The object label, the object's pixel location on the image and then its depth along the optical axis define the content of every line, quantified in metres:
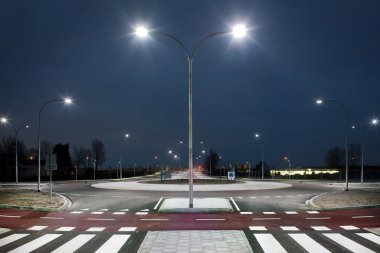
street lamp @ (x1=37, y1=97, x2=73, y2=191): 34.06
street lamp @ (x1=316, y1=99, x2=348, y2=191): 36.01
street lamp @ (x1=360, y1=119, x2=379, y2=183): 50.38
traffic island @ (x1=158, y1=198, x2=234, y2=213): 21.91
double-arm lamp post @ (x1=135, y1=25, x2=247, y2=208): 20.69
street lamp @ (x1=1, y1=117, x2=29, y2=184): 48.32
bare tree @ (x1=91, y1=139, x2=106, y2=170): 161.10
